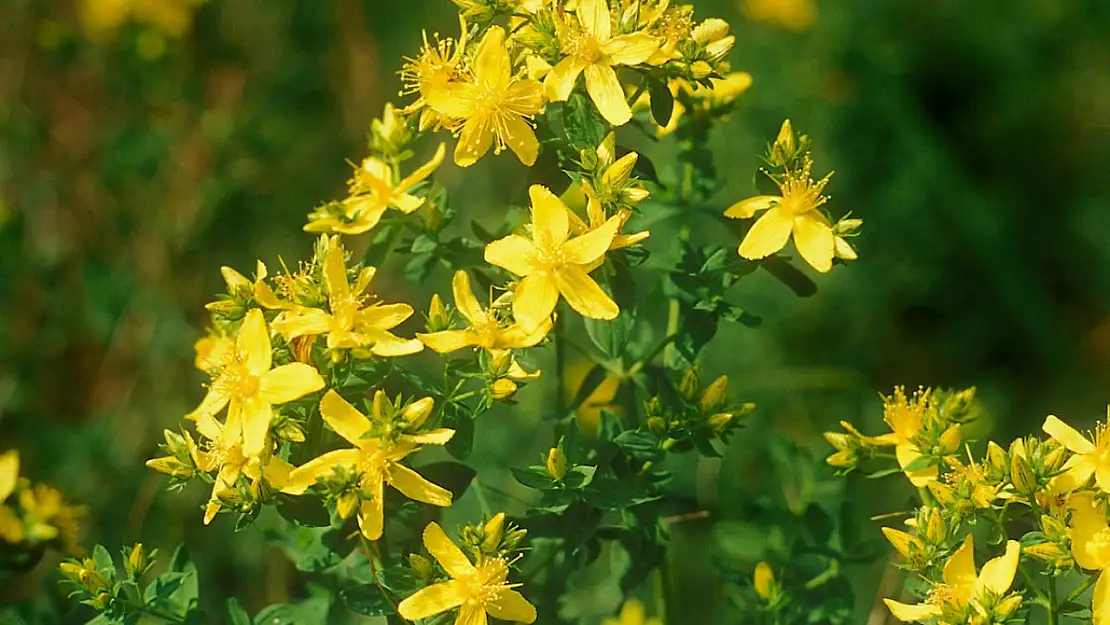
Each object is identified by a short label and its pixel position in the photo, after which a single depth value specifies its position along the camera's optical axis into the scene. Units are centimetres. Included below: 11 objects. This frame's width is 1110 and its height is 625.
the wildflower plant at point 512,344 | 54
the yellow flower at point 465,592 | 54
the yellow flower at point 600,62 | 55
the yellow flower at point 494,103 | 55
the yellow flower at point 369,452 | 54
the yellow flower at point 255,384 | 54
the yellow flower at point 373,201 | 57
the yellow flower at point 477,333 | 55
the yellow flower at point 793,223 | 56
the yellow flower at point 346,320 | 54
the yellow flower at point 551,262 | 55
